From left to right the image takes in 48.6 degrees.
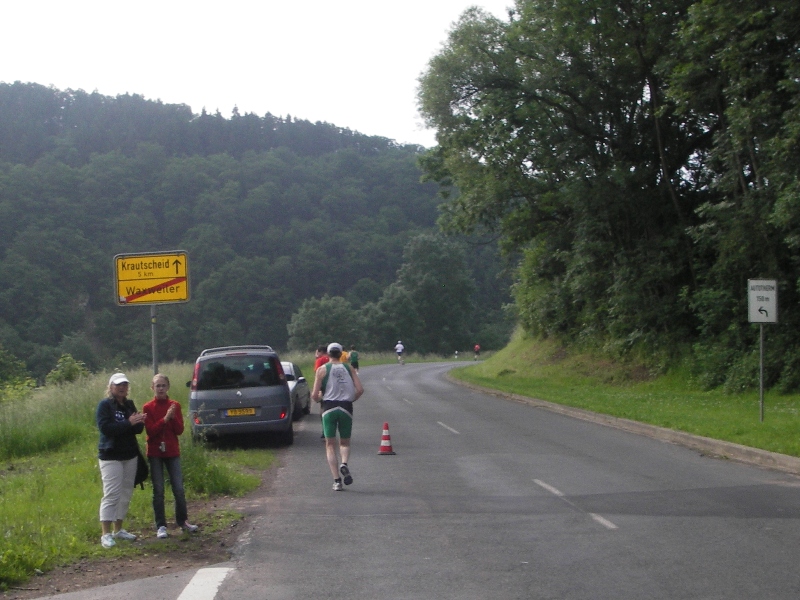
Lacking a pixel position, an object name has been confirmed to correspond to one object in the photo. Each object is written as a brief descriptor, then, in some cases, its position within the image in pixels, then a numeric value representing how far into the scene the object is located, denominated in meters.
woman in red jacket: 8.38
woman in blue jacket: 7.96
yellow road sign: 14.29
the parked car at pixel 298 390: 21.34
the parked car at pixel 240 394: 15.66
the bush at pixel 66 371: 25.53
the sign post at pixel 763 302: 15.96
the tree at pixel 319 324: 86.25
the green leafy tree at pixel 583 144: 28.39
